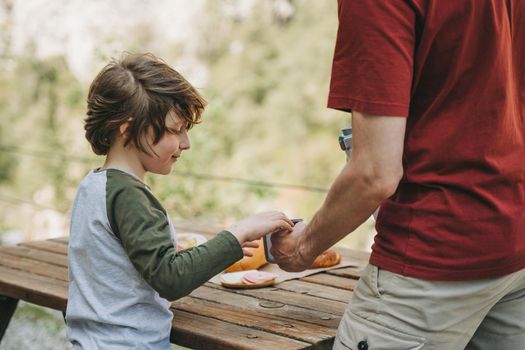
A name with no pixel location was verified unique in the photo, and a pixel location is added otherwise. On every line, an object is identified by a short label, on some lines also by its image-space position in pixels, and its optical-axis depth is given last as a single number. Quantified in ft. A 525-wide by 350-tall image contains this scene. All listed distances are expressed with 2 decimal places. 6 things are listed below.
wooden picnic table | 5.41
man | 4.18
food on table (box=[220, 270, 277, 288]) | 6.81
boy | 5.23
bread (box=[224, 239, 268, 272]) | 7.34
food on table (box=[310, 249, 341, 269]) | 7.59
